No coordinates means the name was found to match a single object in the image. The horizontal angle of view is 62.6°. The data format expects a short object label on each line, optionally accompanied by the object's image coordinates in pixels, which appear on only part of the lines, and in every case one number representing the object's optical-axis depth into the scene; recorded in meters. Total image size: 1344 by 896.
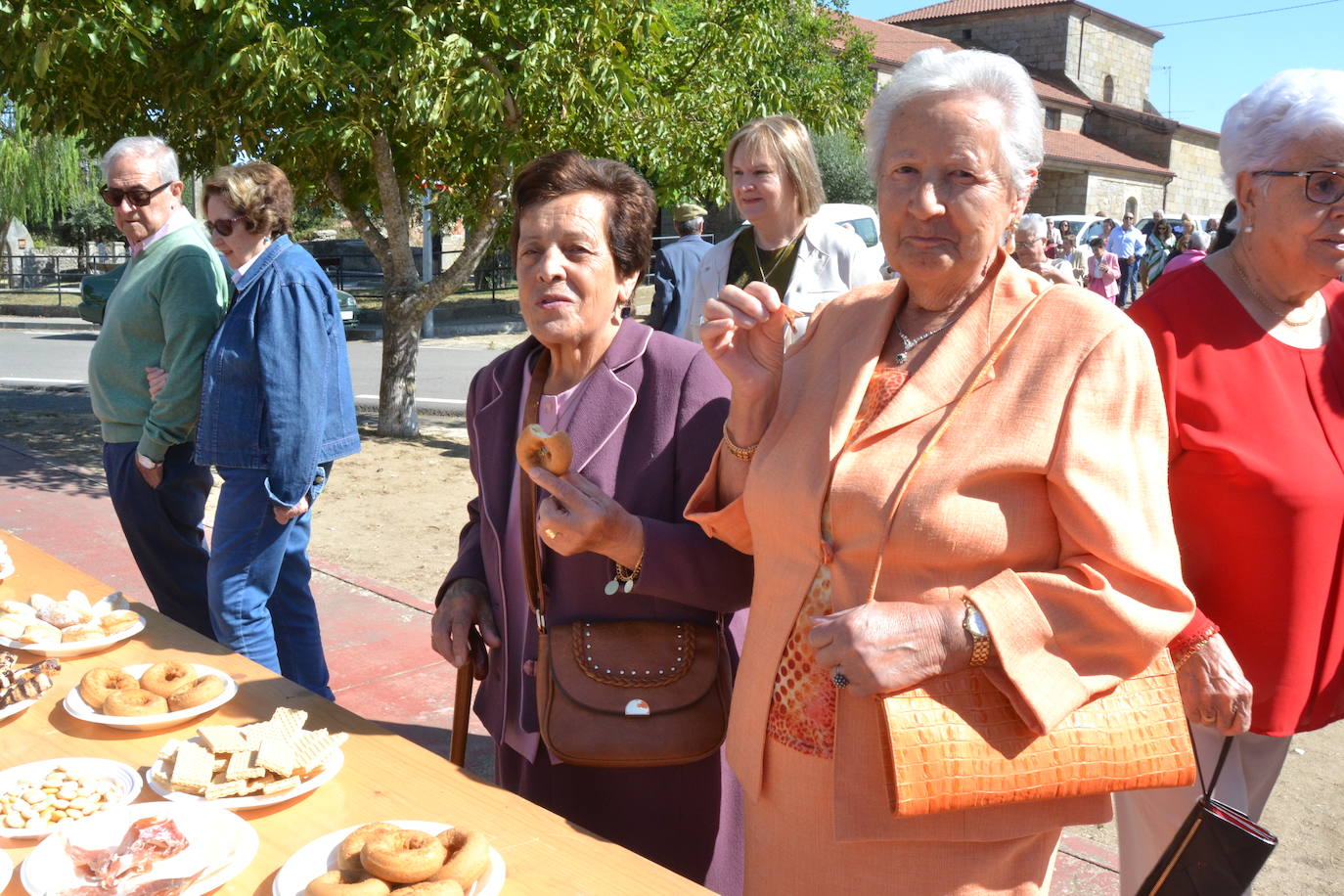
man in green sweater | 4.02
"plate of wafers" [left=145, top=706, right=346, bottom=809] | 1.76
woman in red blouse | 2.07
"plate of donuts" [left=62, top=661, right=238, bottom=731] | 2.06
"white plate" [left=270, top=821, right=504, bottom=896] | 1.52
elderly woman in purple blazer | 2.18
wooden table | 1.62
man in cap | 5.58
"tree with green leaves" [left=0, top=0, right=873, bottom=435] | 6.99
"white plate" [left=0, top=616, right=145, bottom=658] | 2.38
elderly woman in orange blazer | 1.53
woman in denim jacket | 3.66
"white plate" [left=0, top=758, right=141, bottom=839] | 1.80
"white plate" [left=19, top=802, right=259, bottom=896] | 1.53
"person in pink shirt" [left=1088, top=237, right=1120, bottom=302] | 17.89
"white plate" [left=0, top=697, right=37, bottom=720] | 2.08
